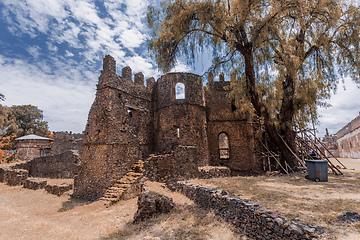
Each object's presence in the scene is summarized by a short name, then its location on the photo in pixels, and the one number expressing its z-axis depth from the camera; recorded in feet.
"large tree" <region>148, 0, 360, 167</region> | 31.76
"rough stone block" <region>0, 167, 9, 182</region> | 63.60
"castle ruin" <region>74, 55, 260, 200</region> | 36.50
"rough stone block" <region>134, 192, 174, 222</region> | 23.31
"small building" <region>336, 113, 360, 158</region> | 73.10
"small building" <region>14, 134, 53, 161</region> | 91.56
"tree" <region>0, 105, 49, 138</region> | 121.70
